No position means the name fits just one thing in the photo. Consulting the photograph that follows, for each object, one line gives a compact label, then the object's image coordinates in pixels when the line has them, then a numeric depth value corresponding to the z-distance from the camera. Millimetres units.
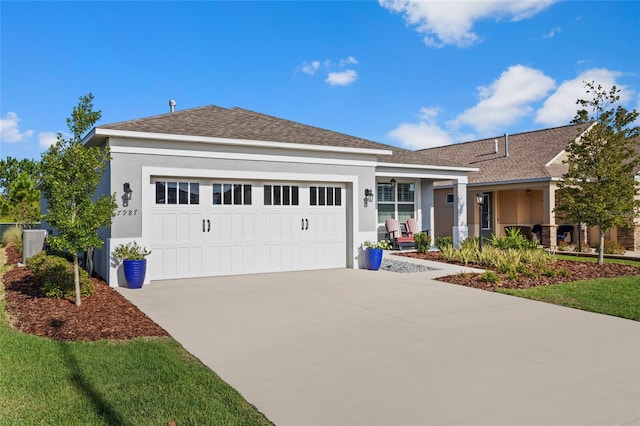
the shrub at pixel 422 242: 16469
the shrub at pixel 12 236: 21433
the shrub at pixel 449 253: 14553
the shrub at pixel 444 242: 16859
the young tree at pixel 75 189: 7441
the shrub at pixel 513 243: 14820
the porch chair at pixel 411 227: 17938
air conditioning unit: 13445
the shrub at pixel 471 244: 15336
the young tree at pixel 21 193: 29216
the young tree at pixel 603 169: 13727
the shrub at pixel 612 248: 17953
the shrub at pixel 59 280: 8336
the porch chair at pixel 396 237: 17391
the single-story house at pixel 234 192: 10406
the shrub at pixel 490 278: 10516
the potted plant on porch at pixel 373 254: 12727
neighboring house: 19578
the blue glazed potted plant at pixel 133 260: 9773
